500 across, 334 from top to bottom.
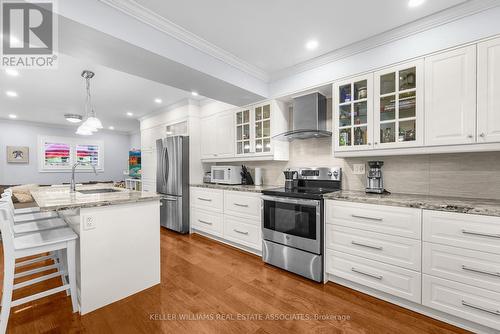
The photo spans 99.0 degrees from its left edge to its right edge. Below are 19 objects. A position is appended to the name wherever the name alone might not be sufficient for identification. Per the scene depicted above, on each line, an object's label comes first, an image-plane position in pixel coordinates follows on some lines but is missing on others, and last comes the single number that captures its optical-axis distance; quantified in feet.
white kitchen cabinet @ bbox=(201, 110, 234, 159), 11.92
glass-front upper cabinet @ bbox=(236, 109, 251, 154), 11.23
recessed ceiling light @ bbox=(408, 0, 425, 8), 5.52
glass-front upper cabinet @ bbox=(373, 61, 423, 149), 6.39
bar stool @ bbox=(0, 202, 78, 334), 4.85
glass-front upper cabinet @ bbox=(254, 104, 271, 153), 10.37
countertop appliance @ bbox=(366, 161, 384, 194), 7.45
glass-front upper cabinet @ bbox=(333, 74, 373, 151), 7.28
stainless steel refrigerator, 12.64
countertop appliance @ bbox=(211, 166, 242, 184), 11.63
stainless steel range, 7.32
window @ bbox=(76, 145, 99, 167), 22.54
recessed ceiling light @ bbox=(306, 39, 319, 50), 7.34
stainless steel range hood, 8.84
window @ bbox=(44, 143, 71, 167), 20.61
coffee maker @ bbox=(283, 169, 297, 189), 9.30
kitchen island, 5.84
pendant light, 9.91
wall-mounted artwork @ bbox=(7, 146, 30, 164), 18.76
